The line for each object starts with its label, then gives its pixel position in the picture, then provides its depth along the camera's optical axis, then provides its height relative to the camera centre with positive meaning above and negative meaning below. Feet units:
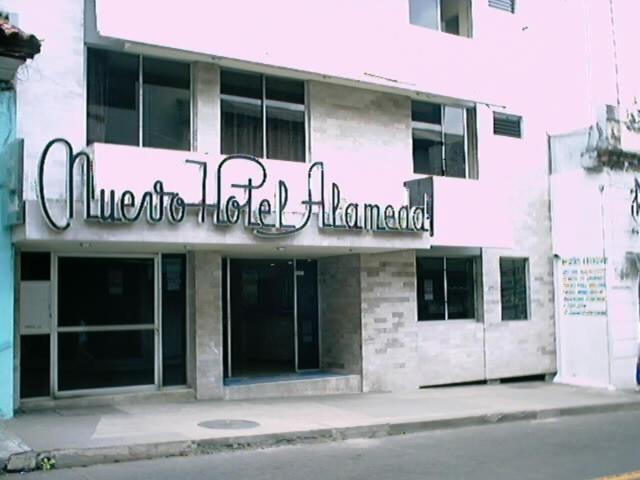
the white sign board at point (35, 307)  39.93 -0.41
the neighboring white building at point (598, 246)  56.85 +3.36
